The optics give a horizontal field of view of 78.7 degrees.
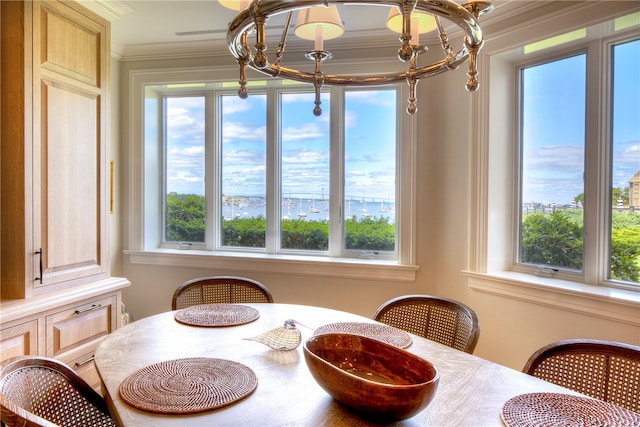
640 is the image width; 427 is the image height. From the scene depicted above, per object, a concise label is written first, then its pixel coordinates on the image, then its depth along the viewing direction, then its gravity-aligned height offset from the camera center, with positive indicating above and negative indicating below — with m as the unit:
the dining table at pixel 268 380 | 0.96 -0.51
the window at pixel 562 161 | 2.04 +0.28
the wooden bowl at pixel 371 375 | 0.89 -0.45
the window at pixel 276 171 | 2.92 +0.29
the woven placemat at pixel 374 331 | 1.48 -0.50
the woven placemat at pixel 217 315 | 1.67 -0.49
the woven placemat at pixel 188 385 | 1.00 -0.50
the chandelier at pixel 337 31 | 0.98 +0.51
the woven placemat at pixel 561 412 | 0.94 -0.52
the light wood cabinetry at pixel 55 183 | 1.86 +0.12
